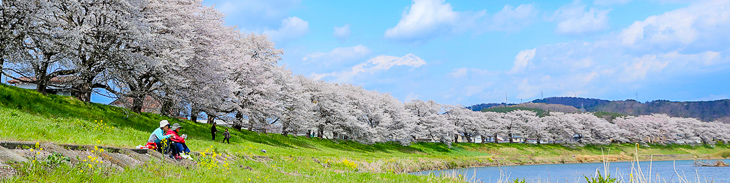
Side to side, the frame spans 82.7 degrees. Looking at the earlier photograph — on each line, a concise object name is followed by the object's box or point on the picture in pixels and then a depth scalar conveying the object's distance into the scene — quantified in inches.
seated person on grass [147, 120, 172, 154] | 431.5
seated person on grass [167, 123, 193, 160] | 438.3
